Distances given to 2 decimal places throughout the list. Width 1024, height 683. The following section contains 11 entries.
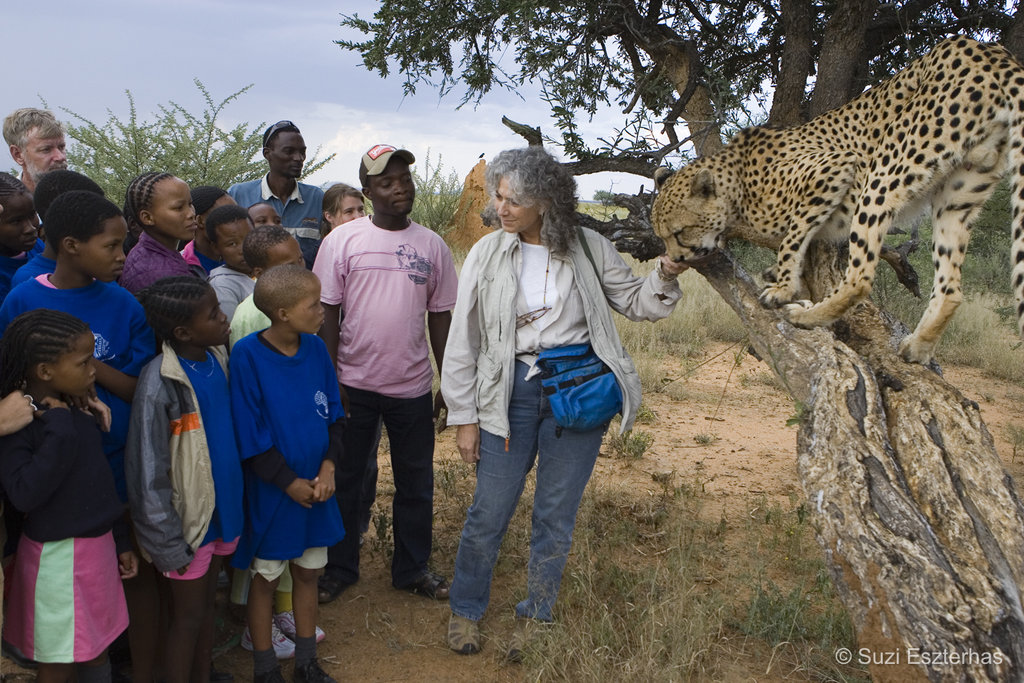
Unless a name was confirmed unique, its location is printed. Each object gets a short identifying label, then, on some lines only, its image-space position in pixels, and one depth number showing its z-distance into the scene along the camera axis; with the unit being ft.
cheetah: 12.05
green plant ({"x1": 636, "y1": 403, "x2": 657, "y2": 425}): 24.76
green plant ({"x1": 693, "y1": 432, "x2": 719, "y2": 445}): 23.04
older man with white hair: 13.94
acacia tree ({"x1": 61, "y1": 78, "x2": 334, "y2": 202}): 34.73
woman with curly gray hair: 11.05
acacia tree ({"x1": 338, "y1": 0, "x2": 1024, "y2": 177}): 15.40
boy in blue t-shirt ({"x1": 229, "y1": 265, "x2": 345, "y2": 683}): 10.03
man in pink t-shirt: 12.52
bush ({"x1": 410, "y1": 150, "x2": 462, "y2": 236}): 51.65
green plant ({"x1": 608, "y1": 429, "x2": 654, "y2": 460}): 20.97
